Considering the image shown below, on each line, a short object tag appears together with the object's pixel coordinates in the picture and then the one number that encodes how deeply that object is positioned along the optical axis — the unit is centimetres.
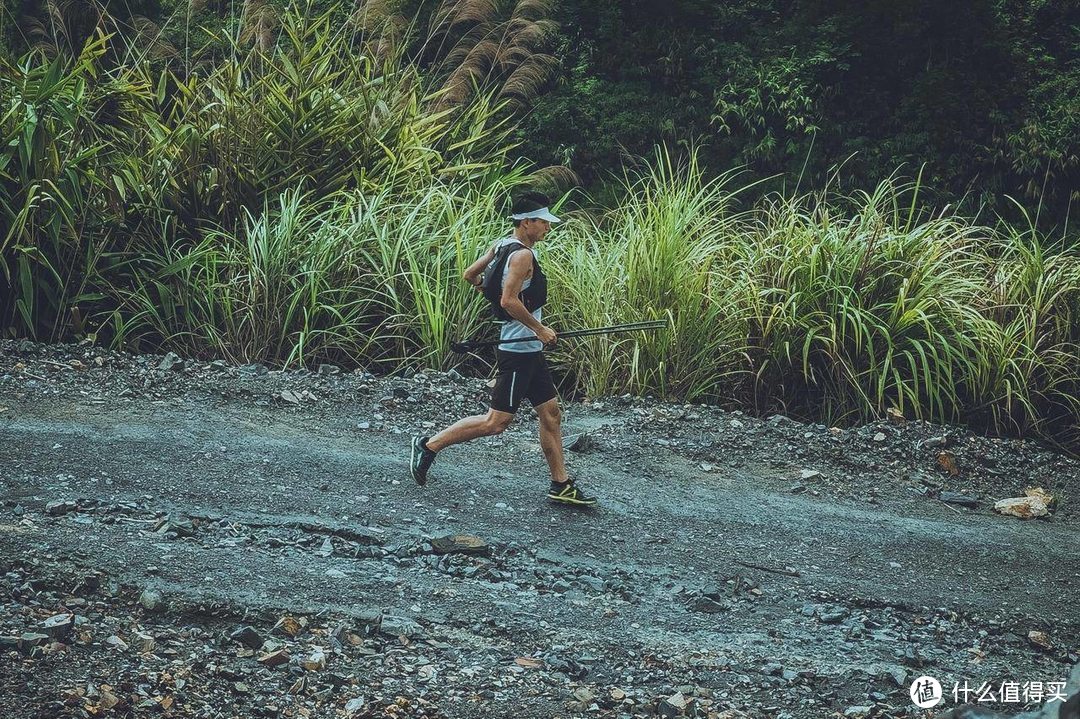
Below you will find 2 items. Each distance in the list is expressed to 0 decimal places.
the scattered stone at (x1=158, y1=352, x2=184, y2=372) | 1322
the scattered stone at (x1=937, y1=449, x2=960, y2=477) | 1196
